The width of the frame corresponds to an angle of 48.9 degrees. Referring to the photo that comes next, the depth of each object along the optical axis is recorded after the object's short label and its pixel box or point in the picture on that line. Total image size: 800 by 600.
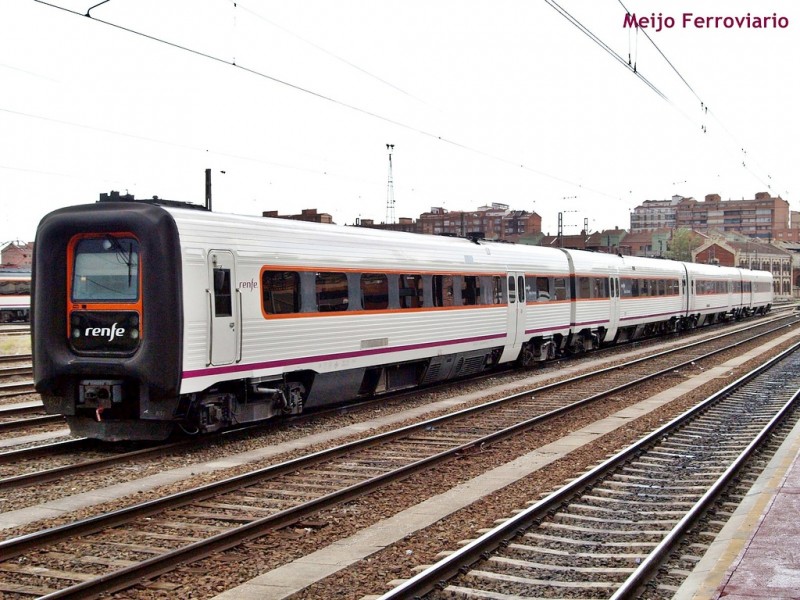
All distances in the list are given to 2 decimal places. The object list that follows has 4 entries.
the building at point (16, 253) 101.16
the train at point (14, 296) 51.00
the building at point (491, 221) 163.75
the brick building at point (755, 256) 118.38
